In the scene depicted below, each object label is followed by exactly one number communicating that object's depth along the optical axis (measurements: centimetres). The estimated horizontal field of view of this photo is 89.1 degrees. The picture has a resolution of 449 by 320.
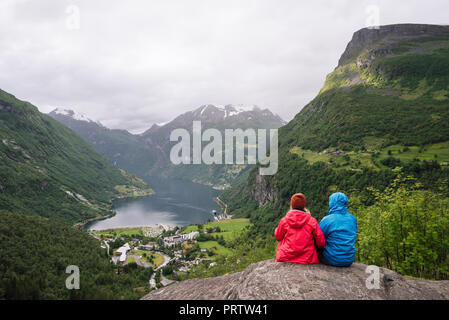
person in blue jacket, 651
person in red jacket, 646
